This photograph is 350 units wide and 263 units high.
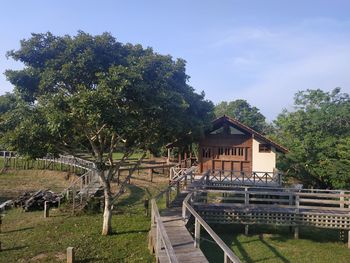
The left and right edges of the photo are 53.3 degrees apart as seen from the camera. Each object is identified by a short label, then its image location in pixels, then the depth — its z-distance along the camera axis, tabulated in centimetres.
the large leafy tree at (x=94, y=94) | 1118
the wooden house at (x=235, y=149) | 2514
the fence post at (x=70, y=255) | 1087
